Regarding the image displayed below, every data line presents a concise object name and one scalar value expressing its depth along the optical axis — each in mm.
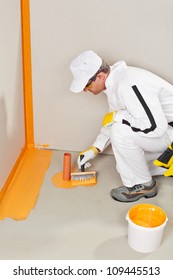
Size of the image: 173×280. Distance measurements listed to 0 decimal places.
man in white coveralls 2184
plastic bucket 1908
